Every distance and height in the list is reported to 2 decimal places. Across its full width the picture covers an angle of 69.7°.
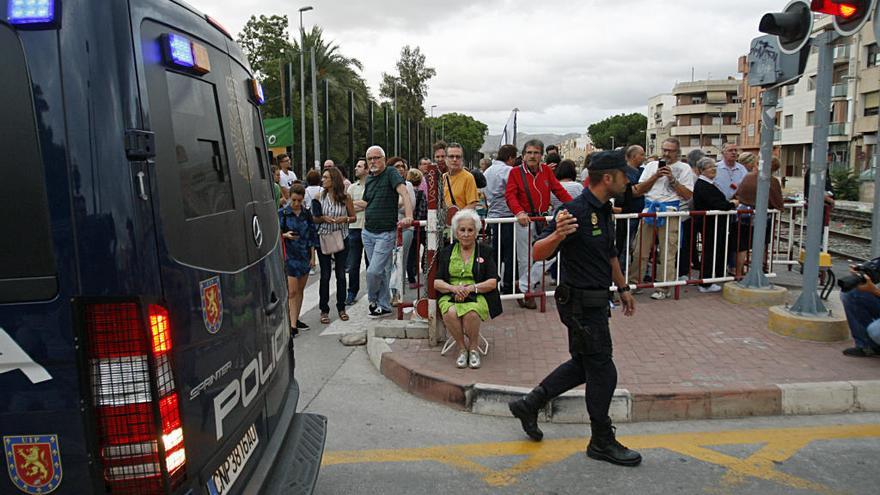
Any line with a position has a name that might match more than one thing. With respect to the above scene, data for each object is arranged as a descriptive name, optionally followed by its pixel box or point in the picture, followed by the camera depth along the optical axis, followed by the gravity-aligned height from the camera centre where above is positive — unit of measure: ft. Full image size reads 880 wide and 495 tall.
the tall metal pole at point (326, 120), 105.91 +8.13
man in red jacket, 23.03 -1.08
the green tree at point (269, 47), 145.18 +28.08
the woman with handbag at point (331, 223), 24.04 -2.07
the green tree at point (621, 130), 428.56 +22.00
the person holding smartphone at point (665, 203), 25.55 -1.71
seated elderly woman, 17.08 -3.27
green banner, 55.16 +3.31
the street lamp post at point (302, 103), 110.15 +11.67
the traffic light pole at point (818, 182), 19.12 -0.72
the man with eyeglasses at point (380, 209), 23.26 -1.54
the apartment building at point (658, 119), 373.40 +25.51
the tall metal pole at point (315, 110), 102.49 +9.38
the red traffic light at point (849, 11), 17.34 +4.01
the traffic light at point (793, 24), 19.29 +4.13
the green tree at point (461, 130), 382.55 +22.17
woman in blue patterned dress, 22.26 -2.68
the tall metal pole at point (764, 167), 22.30 -0.27
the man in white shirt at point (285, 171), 39.00 -0.14
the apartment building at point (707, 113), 327.26 +24.52
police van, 5.84 -0.83
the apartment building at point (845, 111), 151.33 +12.45
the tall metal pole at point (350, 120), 106.26 +8.11
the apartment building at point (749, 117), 227.61 +16.09
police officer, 12.42 -2.44
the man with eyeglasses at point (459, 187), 22.95 -0.78
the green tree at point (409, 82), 241.55 +32.19
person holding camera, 16.12 -4.08
